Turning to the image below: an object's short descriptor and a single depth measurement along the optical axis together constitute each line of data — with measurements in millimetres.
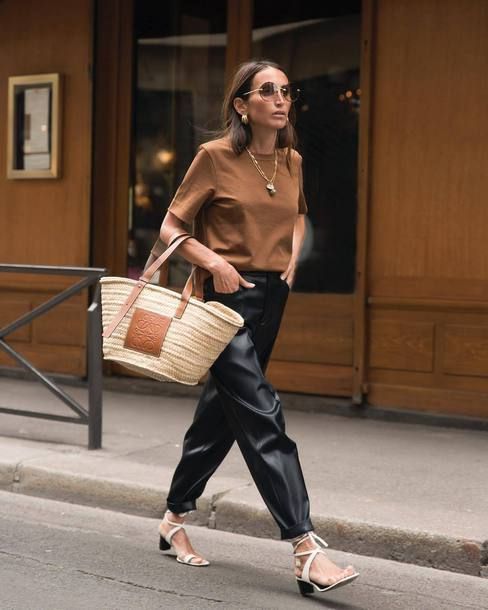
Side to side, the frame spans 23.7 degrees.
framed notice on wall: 9250
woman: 4238
